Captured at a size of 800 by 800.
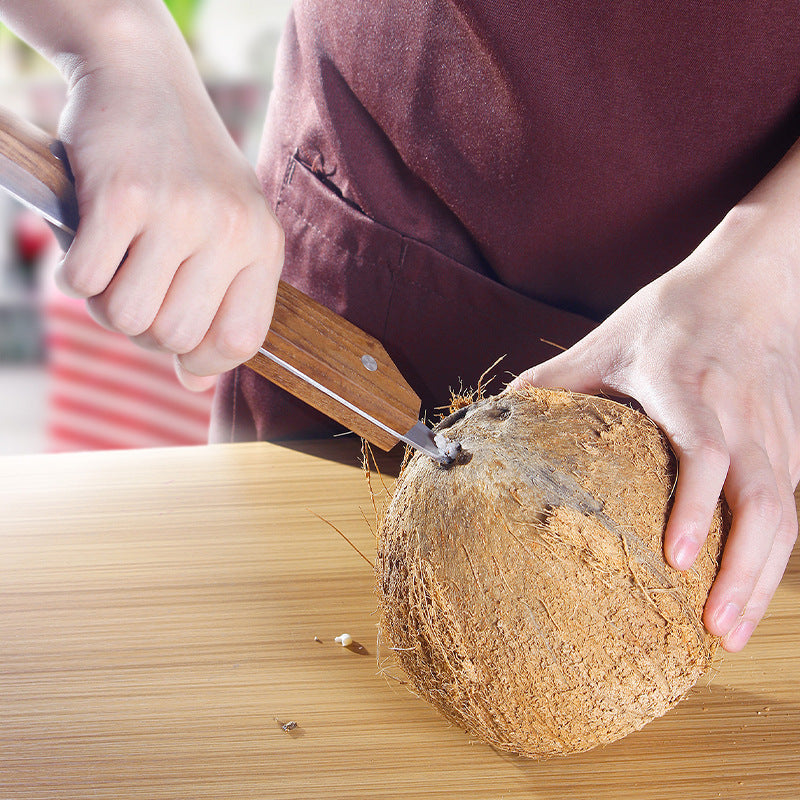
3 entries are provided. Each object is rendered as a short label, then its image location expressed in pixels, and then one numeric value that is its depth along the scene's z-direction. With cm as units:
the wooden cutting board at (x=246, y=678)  70
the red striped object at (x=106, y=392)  228
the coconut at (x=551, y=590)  64
